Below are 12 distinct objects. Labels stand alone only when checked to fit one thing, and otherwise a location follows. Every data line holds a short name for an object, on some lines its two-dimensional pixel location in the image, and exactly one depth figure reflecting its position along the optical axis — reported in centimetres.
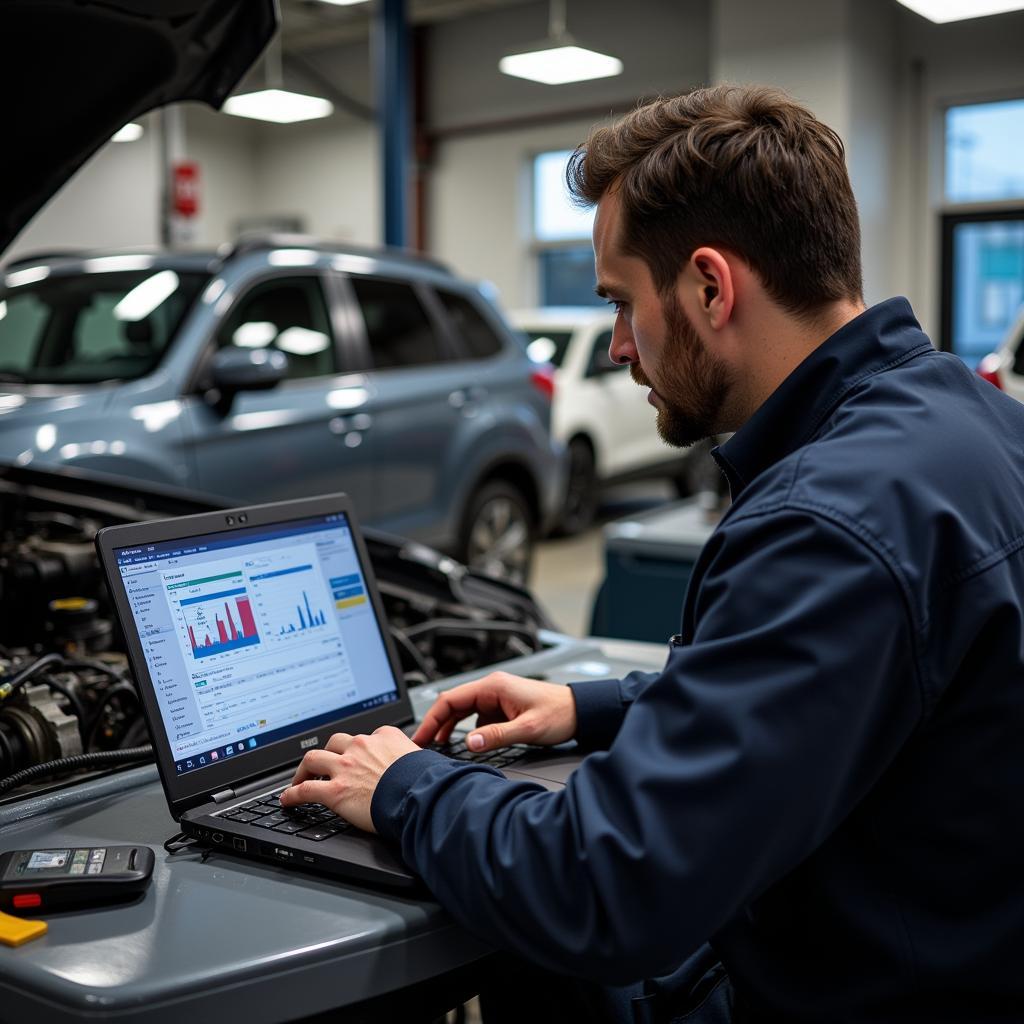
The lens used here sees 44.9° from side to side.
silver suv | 394
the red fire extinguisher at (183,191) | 973
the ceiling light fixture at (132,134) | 1151
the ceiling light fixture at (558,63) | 916
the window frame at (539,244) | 1218
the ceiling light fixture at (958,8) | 791
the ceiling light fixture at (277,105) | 1032
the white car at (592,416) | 791
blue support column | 819
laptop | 124
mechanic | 93
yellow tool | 103
